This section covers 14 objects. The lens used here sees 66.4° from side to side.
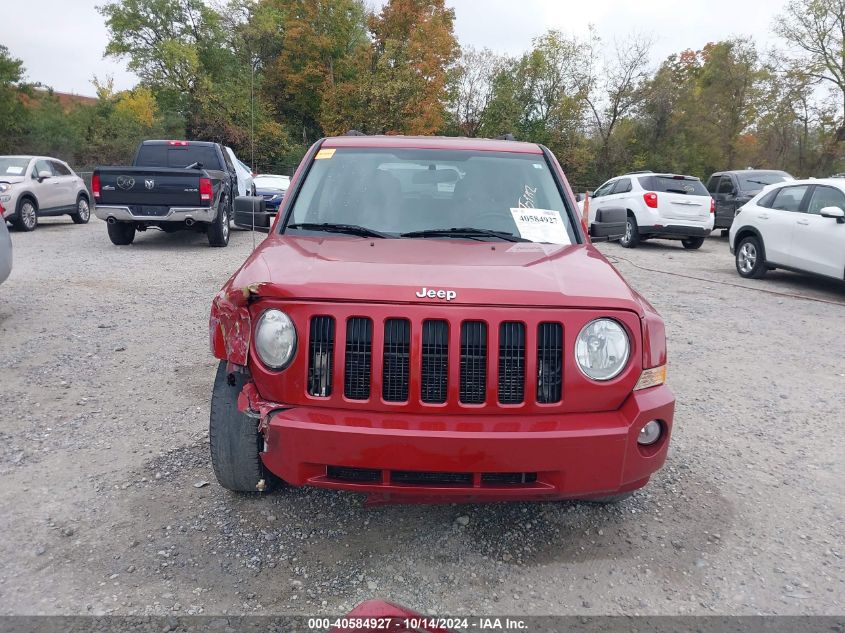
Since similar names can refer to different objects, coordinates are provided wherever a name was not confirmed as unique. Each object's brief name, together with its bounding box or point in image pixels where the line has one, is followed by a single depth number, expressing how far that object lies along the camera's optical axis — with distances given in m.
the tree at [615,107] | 35.50
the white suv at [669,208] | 14.04
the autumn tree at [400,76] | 35.03
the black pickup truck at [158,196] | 11.17
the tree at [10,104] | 29.78
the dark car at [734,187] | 15.56
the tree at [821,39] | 28.67
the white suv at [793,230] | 8.75
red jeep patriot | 2.38
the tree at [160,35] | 43.56
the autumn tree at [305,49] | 39.12
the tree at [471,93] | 41.81
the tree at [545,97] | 38.19
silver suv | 13.73
